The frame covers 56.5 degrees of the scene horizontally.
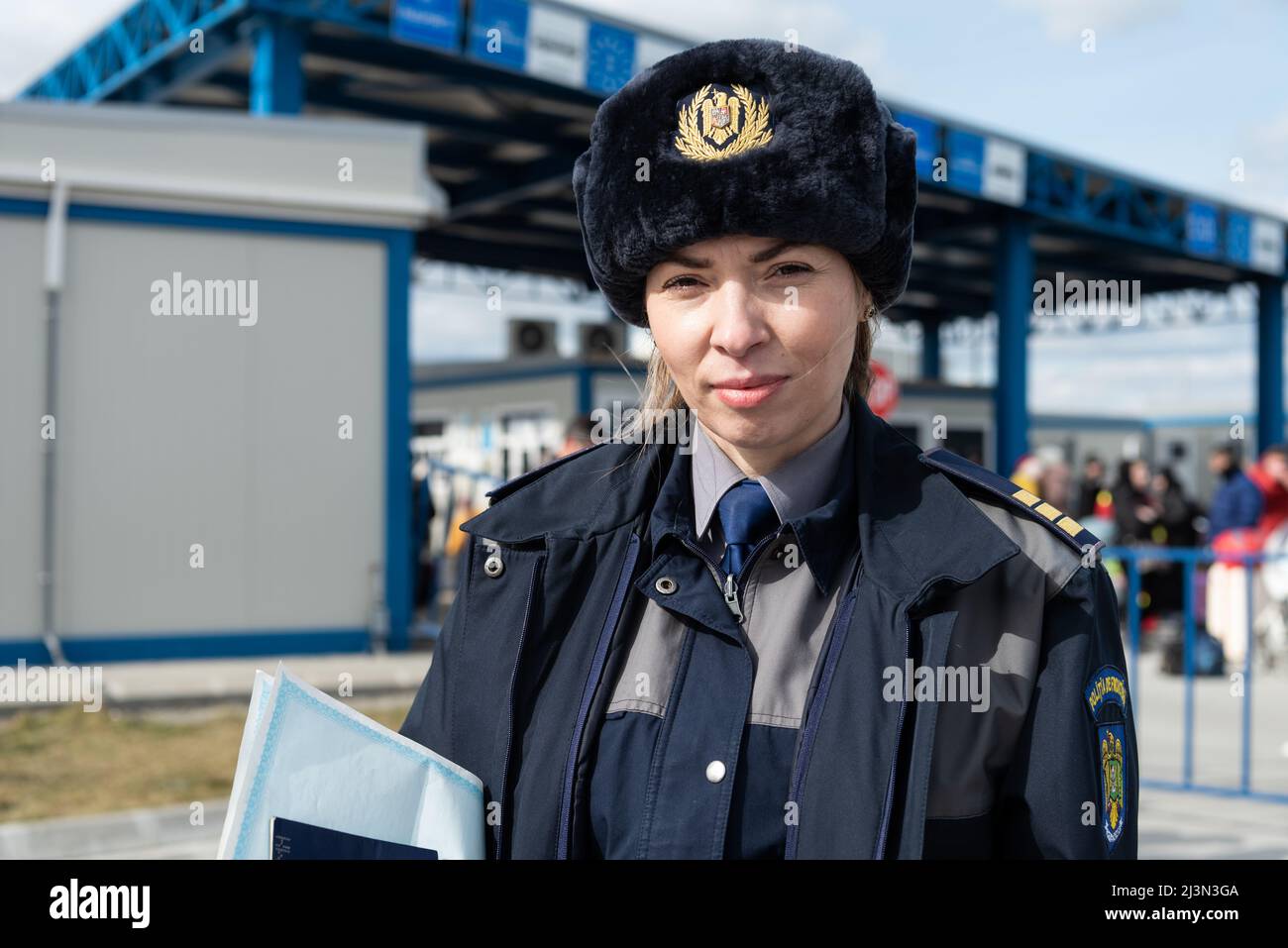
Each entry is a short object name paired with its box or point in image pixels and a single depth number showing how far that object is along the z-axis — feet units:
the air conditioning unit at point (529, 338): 70.18
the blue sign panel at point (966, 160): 55.72
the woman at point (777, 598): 4.78
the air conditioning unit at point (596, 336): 67.46
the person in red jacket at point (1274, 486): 34.96
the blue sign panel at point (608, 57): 42.52
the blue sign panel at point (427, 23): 37.58
